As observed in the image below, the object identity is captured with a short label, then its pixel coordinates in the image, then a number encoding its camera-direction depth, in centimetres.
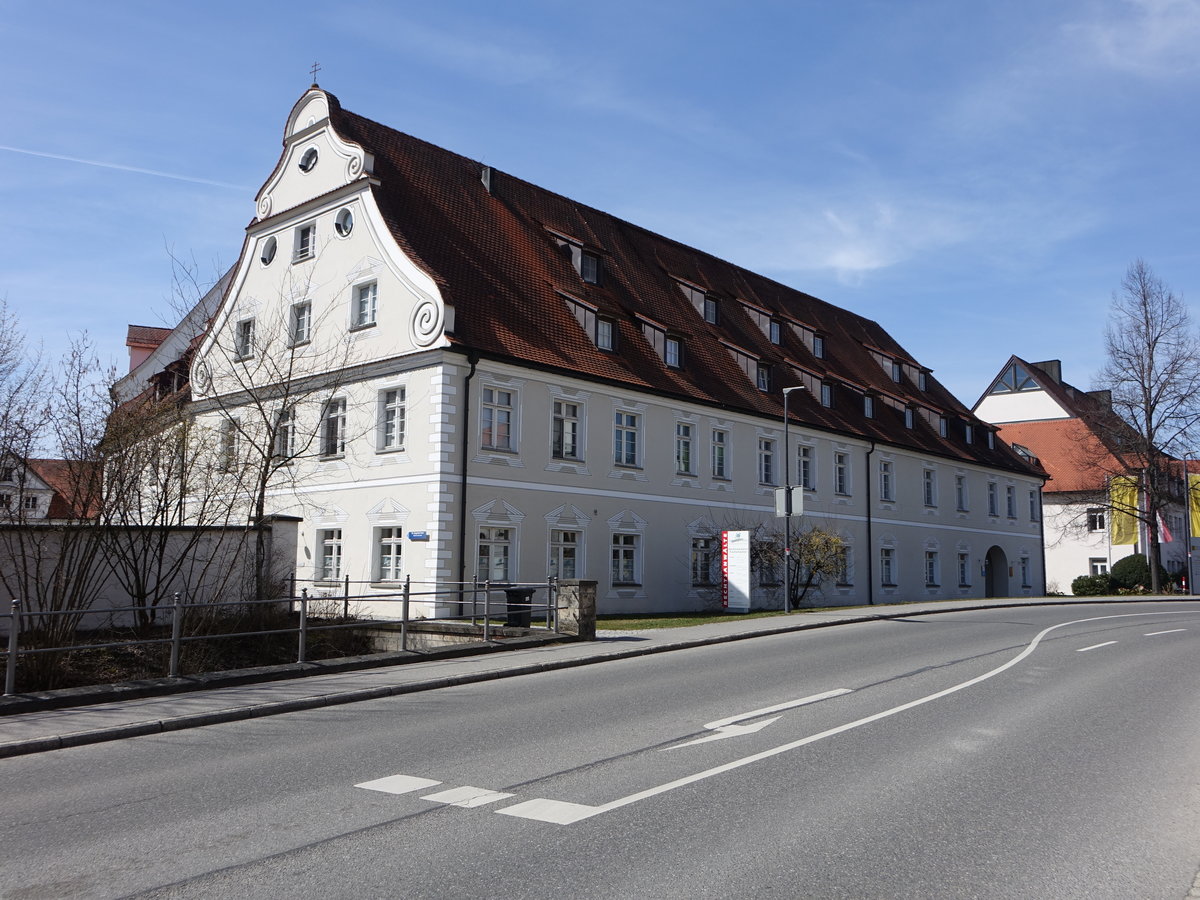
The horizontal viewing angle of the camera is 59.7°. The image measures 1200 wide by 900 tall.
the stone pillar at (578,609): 1938
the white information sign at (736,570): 2914
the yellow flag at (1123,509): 5469
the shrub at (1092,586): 5578
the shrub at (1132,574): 5547
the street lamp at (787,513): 2869
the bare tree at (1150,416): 5100
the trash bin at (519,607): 2004
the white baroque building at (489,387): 2588
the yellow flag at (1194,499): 5678
